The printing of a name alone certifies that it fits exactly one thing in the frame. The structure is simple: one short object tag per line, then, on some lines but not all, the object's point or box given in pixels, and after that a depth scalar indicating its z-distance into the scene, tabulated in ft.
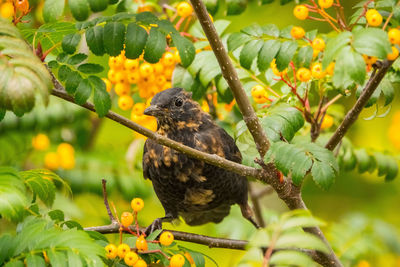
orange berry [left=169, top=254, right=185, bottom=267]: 16.97
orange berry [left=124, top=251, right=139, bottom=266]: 16.70
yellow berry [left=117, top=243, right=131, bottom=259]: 16.80
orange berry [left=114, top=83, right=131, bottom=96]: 22.50
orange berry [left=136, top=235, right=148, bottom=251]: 17.29
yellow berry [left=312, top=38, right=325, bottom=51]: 18.58
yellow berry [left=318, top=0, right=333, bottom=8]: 17.21
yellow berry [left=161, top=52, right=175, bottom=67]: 21.93
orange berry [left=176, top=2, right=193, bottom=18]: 22.33
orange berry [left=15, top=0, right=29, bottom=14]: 15.76
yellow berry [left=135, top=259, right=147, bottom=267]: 16.89
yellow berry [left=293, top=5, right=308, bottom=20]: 17.90
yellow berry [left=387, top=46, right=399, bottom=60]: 15.19
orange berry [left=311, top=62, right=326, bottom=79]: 19.10
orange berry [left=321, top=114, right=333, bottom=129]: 23.03
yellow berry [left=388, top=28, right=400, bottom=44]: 14.85
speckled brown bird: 23.45
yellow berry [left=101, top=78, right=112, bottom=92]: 21.95
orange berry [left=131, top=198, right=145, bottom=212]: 18.18
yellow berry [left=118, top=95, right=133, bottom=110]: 22.70
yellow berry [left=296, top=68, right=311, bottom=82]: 19.25
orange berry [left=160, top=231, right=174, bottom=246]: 18.13
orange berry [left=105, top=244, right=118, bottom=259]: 16.80
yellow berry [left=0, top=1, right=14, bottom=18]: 19.12
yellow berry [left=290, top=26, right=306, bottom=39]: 18.71
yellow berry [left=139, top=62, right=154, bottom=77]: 21.42
